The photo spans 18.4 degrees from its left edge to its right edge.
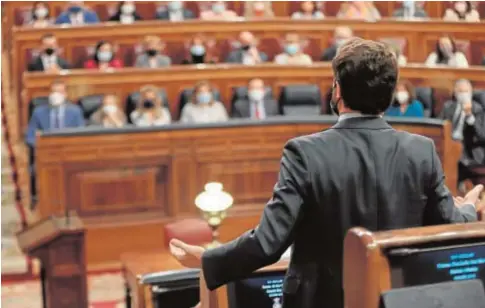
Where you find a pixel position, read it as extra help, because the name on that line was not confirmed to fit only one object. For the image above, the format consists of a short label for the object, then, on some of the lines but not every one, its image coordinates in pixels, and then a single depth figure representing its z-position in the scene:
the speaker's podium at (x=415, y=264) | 2.27
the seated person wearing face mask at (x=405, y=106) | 10.05
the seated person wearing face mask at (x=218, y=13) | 12.33
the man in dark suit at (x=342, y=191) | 2.54
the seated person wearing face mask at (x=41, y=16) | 11.78
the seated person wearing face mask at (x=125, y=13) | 12.34
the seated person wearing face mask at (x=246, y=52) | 11.53
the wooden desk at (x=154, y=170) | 8.91
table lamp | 6.12
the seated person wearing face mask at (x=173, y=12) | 12.50
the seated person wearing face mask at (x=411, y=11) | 12.73
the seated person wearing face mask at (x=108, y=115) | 9.98
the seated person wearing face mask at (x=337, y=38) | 11.44
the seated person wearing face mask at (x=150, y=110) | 10.06
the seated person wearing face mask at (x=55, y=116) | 9.85
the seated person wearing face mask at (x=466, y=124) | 9.51
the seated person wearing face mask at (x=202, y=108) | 10.21
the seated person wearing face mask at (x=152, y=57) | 11.29
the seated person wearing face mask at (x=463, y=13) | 12.29
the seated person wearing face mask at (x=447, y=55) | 11.16
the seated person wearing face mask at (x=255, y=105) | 10.60
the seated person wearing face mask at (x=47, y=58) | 10.90
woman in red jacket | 11.13
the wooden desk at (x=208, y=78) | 10.50
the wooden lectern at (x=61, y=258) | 6.42
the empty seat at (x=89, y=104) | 10.39
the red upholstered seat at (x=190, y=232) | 6.53
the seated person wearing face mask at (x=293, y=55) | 11.48
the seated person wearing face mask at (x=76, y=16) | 12.08
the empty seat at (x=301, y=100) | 10.79
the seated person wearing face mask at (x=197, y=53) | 11.45
